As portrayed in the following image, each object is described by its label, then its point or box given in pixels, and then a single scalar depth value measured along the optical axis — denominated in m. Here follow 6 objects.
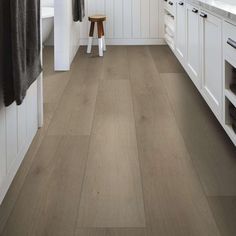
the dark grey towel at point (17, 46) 1.41
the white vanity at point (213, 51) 1.99
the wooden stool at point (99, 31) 4.79
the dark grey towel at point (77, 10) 4.37
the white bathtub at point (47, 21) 4.45
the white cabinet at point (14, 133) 1.63
